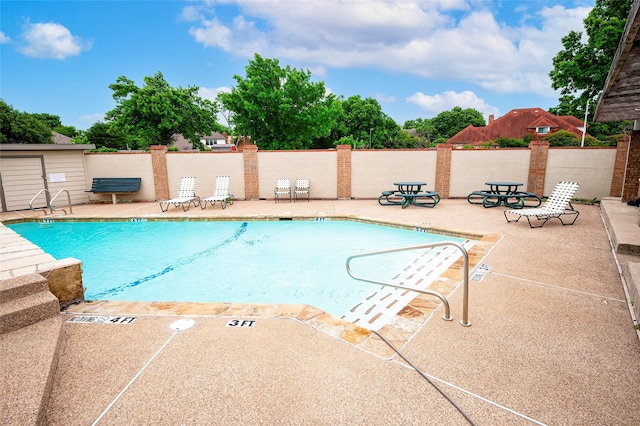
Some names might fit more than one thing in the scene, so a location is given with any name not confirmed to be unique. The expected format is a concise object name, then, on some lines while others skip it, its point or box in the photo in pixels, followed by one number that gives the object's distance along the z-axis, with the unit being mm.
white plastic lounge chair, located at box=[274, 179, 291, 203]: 12422
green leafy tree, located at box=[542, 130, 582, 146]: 22375
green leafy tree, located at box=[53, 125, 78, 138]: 53275
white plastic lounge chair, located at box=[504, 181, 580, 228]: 7324
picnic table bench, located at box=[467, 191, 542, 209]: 9742
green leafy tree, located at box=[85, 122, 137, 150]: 41875
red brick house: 35219
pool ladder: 11144
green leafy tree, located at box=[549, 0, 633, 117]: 18266
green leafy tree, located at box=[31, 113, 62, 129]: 53666
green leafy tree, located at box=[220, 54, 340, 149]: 20984
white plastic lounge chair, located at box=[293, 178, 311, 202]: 12523
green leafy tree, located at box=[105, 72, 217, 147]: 23938
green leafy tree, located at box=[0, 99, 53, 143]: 23895
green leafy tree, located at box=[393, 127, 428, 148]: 38969
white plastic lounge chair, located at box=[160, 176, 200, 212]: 11509
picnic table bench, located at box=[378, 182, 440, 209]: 10367
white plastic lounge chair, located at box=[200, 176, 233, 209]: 11673
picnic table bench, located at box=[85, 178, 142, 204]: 12336
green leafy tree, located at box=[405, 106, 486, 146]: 55844
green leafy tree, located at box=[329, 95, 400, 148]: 38625
